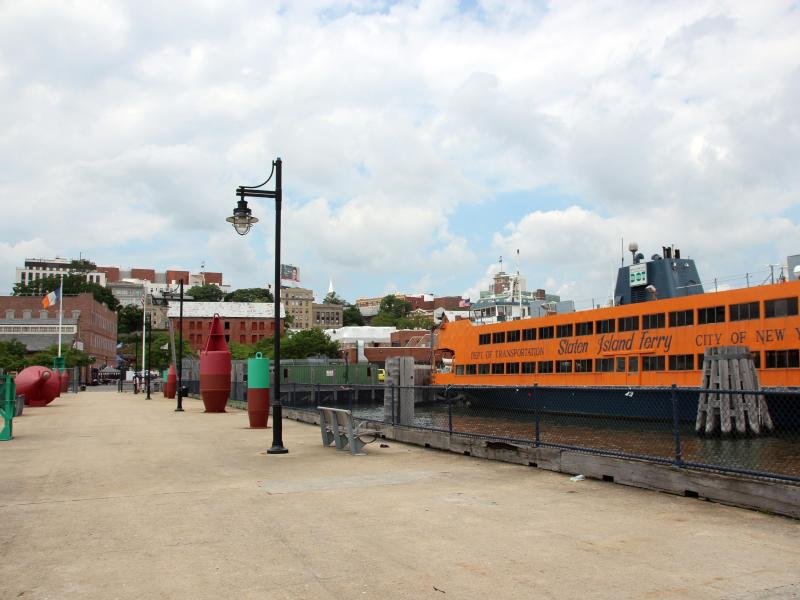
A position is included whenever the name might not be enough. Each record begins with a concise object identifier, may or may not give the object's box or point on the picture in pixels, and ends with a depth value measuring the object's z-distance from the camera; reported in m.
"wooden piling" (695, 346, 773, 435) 22.97
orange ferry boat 28.56
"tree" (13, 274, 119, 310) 137.62
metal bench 13.38
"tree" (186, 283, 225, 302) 195.25
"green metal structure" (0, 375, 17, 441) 17.03
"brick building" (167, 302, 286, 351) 134.12
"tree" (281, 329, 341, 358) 108.81
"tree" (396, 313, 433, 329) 160.88
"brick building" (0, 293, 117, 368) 97.00
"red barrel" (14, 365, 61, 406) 33.06
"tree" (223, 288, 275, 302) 196.75
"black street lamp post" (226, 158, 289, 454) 13.78
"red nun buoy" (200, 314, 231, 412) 29.25
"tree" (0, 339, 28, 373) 61.83
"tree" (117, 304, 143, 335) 173.88
